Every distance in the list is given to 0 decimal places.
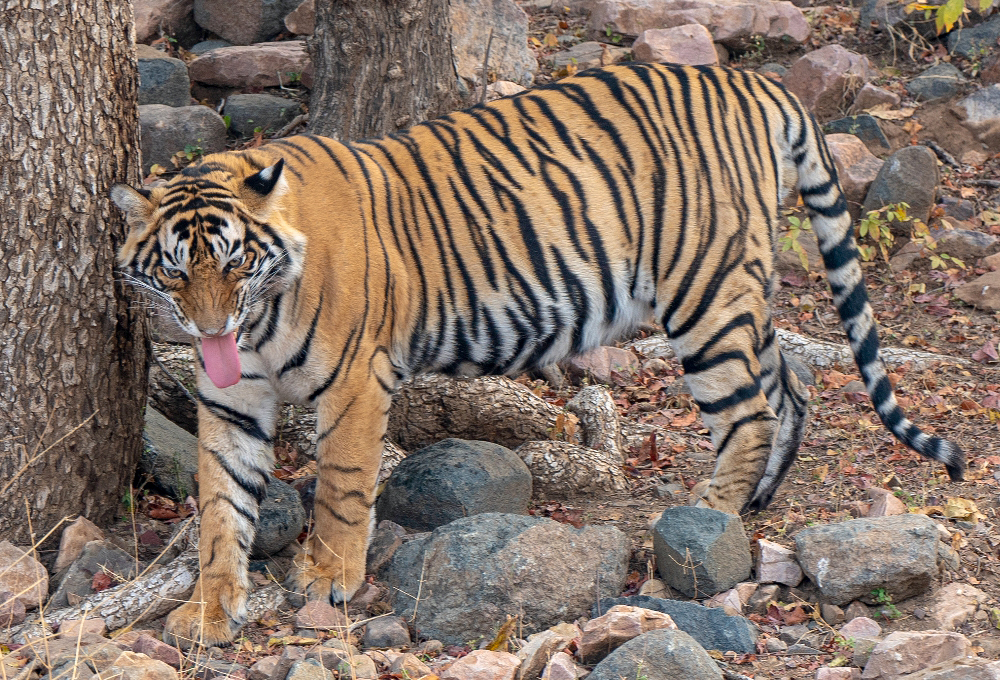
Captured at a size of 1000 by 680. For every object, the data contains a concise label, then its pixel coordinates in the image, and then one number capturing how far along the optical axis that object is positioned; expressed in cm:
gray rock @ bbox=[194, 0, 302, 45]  1928
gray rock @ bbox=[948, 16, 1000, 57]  1934
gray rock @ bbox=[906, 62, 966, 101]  1859
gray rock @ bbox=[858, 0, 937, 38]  2003
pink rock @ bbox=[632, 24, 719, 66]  1873
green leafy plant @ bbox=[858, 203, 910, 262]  1512
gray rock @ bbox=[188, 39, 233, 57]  1931
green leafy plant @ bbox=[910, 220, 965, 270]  1485
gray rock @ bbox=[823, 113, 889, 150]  1744
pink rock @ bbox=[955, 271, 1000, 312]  1425
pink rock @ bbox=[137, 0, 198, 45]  1902
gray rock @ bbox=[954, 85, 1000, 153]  1780
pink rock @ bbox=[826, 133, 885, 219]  1617
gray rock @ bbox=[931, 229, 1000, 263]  1530
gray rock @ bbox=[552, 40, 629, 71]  1933
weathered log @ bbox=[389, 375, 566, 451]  1134
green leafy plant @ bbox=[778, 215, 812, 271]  1445
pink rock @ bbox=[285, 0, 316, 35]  1885
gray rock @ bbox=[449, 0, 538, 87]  1789
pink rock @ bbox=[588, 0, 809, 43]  2006
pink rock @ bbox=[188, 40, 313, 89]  1783
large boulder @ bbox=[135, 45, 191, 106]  1706
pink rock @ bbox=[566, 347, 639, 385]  1365
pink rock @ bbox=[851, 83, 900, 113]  1825
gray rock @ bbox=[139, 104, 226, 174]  1605
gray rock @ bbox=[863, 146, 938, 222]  1578
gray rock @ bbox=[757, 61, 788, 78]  1955
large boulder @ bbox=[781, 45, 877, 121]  1823
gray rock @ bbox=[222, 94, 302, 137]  1698
